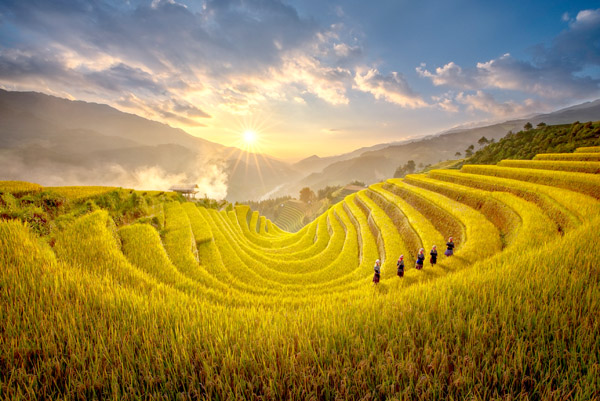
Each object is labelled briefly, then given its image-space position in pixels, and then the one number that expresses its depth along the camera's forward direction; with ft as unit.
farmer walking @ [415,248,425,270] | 27.43
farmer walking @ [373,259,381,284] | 27.07
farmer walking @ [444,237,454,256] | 29.24
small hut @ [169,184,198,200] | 136.46
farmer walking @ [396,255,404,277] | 27.04
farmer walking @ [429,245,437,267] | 27.94
